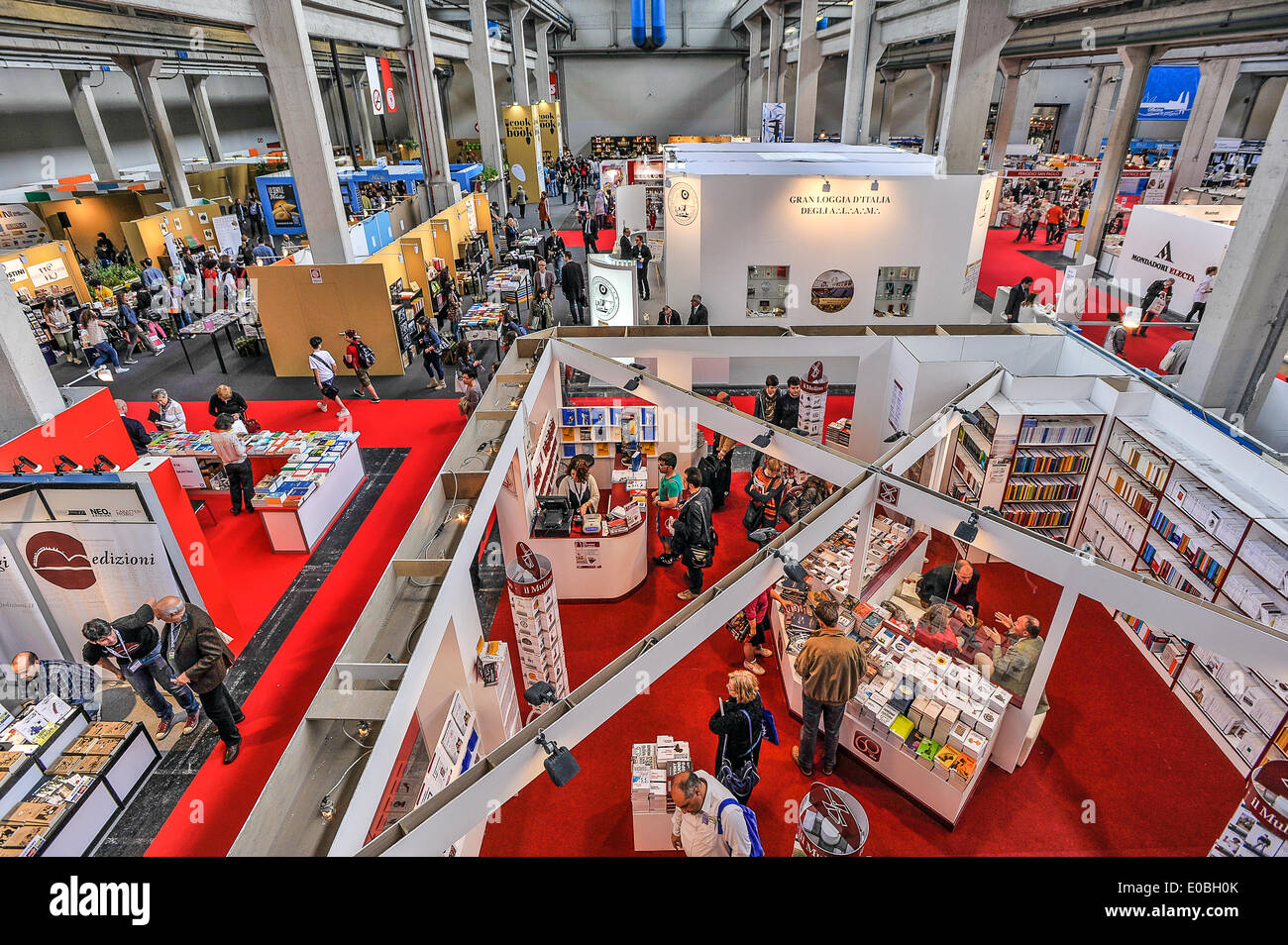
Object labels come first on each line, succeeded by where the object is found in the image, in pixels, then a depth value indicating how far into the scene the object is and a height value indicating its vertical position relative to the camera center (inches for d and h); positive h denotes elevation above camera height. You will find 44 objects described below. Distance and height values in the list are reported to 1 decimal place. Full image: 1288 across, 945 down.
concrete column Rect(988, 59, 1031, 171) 668.1 +15.8
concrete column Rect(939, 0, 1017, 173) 465.4 +33.0
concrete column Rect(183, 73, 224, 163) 948.6 +37.1
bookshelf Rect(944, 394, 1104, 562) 253.8 -117.1
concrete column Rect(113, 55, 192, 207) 677.3 +29.1
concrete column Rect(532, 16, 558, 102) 1198.9 +137.4
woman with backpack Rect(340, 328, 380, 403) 418.0 -121.2
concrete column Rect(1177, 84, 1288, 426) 264.4 -69.2
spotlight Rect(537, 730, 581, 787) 115.8 -99.0
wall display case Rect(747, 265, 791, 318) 437.1 -93.9
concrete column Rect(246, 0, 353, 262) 404.5 +14.0
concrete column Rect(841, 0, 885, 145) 674.8 +64.1
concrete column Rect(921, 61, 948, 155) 902.7 +34.7
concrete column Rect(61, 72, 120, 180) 743.7 +25.7
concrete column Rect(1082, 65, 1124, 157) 915.4 +22.1
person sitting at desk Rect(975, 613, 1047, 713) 184.1 -134.9
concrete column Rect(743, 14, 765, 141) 1172.5 +92.9
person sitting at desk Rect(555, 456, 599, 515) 253.5 -122.8
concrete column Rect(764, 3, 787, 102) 979.9 +112.7
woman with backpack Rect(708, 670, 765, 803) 159.9 -129.0
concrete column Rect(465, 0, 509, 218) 815.5 +53.4
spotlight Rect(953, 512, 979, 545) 164.7 -89.3
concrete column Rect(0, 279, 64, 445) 242.7 -74.6
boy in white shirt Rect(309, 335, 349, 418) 391.5 -121.0
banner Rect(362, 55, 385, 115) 505.7 +38.3
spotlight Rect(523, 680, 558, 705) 126.2 -96.6
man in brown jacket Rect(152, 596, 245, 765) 189.2 -130.5
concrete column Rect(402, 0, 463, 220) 637.9 +27.5
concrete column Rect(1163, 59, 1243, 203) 678.5 +2.1
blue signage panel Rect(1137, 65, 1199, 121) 593.4 +28.0
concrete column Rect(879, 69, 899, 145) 1093.8 +48.6
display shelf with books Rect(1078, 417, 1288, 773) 188.5 -124.5
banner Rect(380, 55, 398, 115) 521.6 +39.2
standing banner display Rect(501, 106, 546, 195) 967.0 -8.4
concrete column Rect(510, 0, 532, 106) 973.2 +118.3
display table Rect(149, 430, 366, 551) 289.6 -138.2
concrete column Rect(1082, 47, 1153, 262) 522.0 -12.2
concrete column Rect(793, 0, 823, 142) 809.3 +60.6
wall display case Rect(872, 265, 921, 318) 435.2 -95.6
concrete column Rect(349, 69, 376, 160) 1197.6 +58.5
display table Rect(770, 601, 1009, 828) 173.6 -155.2
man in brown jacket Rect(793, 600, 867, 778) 169.8 -123.1
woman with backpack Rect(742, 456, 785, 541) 258.7 -126.1
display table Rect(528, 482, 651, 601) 247.9 -145.4
